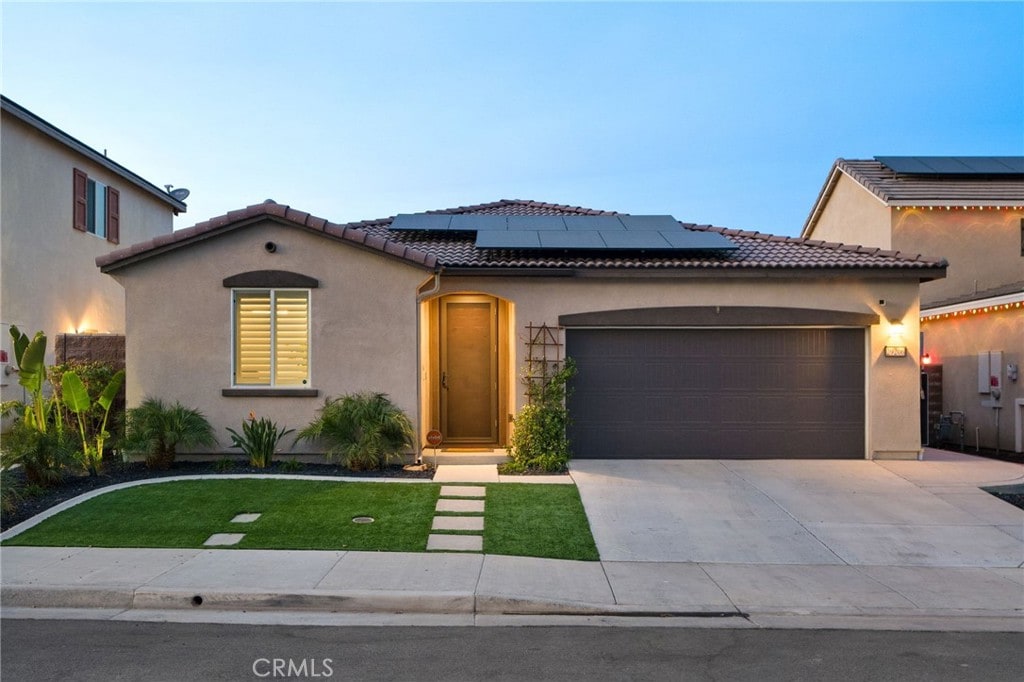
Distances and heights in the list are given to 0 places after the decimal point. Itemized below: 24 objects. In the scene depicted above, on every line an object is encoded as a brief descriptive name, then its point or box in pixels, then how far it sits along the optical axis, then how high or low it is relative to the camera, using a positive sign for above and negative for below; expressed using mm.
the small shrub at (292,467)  10633 -1571
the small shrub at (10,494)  8352 -1620
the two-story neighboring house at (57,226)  14984 +3386
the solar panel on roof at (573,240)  12359 +2289
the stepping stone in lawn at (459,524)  8200 -1908
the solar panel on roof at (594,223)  14141 +2967
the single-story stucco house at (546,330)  11180 +562
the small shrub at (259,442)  10750 -1188
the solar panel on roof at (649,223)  14211 +2977
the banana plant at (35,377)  9945 -164
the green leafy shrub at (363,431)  10633 -1028
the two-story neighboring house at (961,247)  13734 +2956
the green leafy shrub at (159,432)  10648 -1026
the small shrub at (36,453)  9312 -1187
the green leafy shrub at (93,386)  11359 -335
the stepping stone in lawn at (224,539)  7469 -1899
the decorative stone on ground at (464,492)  9531 -1765
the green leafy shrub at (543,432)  11016 -1084
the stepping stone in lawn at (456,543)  7453 -1954
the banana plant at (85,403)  10172 -565
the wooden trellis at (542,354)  11805 +179
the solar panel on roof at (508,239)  12297 +2295
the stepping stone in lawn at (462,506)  8898 -1838
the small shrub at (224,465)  10633 -1558
